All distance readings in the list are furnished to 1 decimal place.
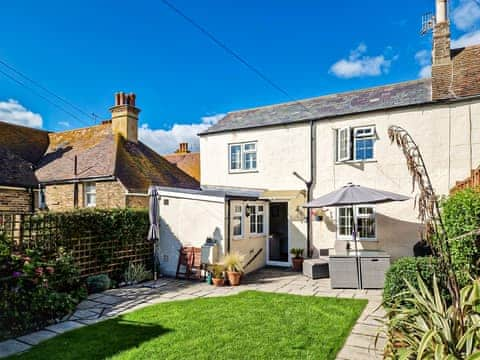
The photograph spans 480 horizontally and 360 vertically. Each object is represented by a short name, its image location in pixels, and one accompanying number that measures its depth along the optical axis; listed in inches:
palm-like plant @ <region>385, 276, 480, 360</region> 137.1
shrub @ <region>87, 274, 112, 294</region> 379.0
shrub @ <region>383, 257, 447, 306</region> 239.0
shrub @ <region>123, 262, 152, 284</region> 425.7
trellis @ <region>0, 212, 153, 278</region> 326.6
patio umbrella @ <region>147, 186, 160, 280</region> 455.8
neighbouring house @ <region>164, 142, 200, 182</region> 1297.6
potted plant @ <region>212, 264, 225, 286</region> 407.5
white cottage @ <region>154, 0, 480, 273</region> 452.8
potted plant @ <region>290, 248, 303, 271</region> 508.4
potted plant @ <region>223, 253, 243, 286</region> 407.8
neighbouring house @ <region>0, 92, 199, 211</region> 677.3
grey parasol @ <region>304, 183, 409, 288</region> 390.9
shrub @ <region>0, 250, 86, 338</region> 257.6
